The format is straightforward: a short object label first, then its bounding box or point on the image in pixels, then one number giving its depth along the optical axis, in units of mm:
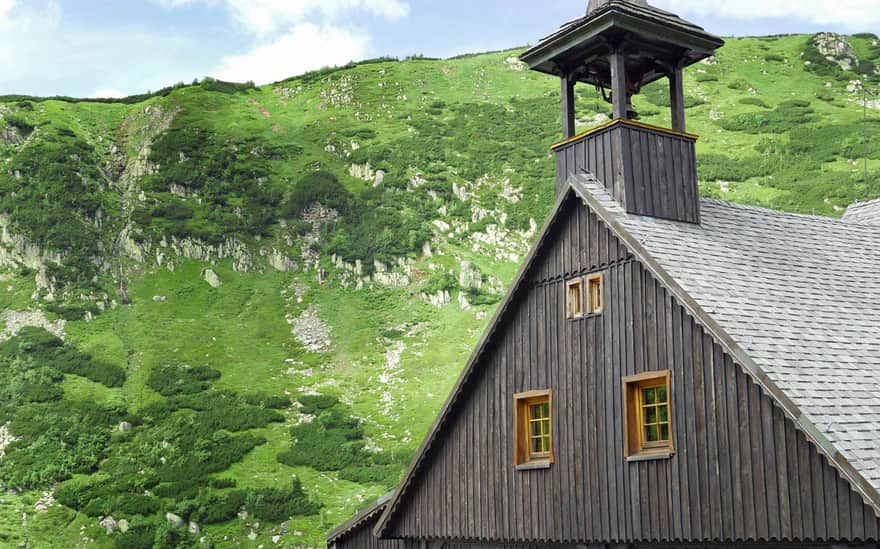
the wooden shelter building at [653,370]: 13094
